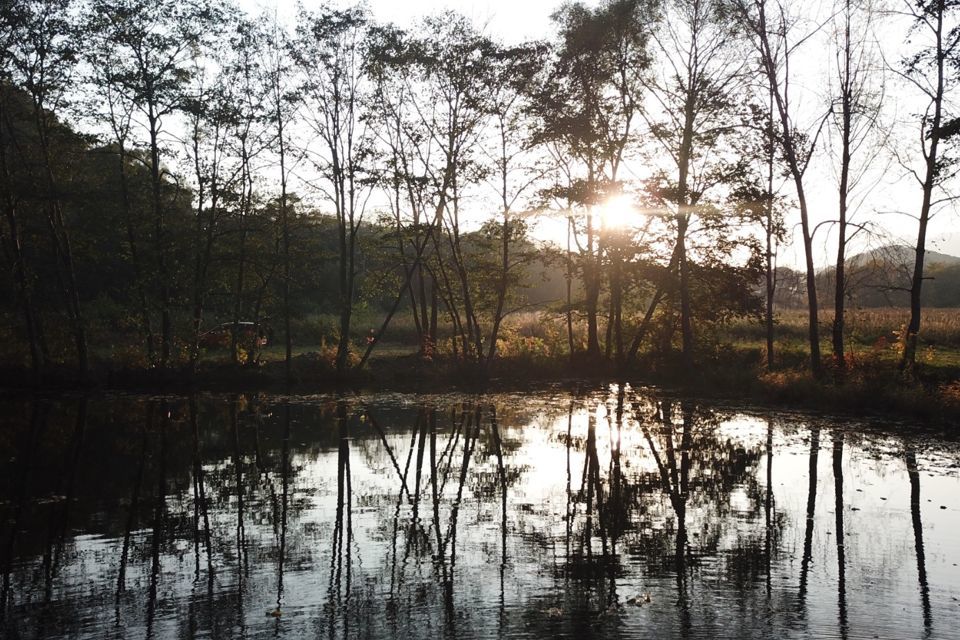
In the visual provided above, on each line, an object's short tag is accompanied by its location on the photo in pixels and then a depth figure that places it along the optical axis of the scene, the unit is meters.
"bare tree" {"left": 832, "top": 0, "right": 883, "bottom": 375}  26.64
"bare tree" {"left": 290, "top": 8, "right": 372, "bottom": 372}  33.22
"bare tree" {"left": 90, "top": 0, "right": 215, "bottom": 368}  29.67
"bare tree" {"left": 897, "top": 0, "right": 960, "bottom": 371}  23.13
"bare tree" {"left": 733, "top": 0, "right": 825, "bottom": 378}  27.58
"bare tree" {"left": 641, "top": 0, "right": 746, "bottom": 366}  30.28
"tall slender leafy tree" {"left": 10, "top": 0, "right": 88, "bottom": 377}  28.67
